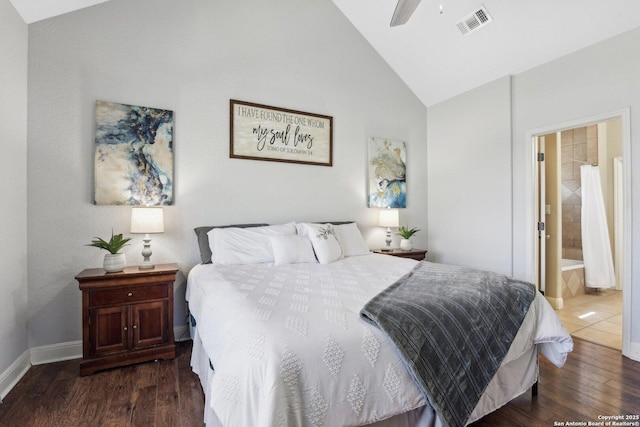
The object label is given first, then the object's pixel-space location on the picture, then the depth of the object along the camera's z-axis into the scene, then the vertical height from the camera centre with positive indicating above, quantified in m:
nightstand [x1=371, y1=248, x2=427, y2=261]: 3.74 -0.51
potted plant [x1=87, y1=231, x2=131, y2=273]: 2.40 -0.31
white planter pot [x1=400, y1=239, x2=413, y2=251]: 3.96 -0.43
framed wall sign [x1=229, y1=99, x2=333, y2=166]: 3.23 +0.87
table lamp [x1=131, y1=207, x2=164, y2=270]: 2.55 -0.07
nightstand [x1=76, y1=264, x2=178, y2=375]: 2.25 -0.78
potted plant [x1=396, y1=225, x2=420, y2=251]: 3.96 -0.35
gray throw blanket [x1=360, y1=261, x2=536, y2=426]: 1.32 -0.57
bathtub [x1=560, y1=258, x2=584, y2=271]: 4.24 -0.80
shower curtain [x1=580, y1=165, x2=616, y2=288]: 4.32 -0.37
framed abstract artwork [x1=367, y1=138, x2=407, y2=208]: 4.06 +0.52
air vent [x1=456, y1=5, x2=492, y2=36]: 3.05 +1.94
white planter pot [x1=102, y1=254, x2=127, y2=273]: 2.40 -0.38
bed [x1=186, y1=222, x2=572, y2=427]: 1.09 -0.58
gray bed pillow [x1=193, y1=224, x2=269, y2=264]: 2.77 -0.27
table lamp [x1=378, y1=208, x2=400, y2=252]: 3.89 -0.08
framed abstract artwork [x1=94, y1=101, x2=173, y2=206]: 2.65 +0.53
